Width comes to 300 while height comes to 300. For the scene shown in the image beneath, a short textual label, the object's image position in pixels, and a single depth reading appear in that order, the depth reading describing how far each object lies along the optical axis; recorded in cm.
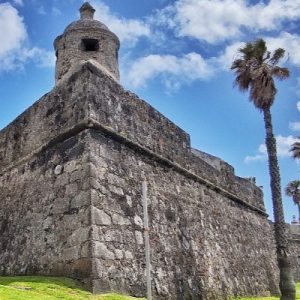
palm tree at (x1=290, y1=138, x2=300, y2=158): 2171
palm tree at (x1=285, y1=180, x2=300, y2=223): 3300
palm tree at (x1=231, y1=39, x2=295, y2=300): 897
